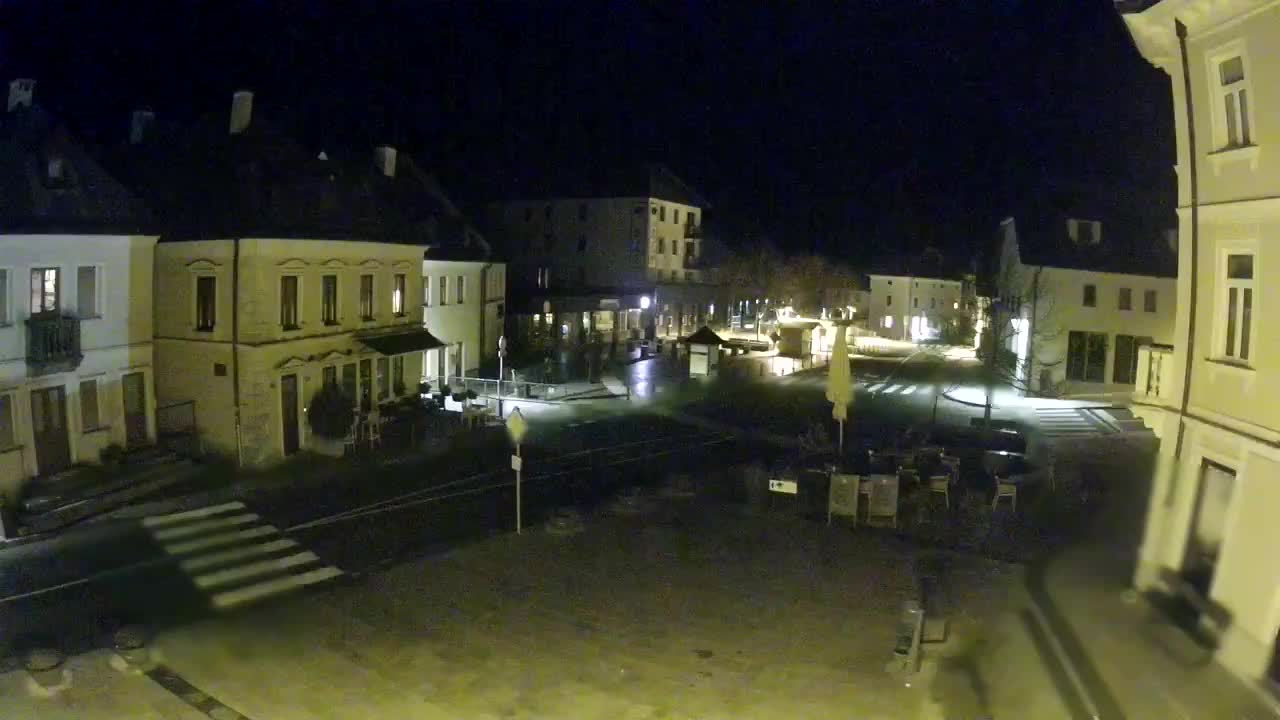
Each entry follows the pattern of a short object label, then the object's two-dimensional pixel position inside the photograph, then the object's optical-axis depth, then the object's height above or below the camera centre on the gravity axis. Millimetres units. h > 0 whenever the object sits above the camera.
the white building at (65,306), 19562 -836
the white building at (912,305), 73562 -841
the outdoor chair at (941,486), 19125 -3702
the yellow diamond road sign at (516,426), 17516 -2590
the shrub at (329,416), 24828 -3554
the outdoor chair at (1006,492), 19234 -3796
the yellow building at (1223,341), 11086 -465
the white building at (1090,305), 38469 -190
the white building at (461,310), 36000 -1207
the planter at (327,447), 24531 -4278
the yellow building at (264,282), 23562 -207
